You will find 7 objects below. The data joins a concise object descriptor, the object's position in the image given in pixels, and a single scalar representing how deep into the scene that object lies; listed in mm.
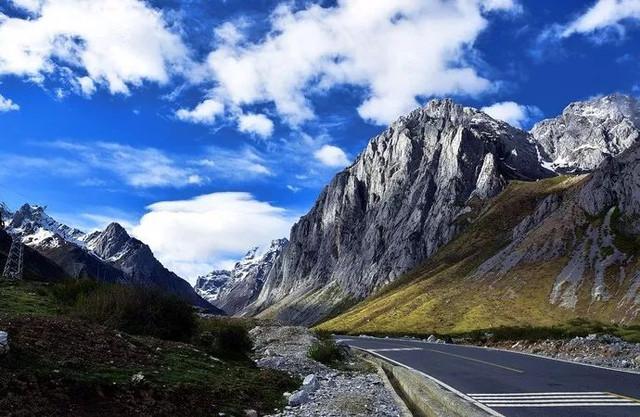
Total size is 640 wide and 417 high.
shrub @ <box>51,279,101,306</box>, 35531
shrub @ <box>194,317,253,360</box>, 25078
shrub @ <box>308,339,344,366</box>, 31059
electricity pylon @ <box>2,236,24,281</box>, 82150
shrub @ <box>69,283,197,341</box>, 26078
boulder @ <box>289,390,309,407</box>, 16469
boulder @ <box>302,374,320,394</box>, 18762
